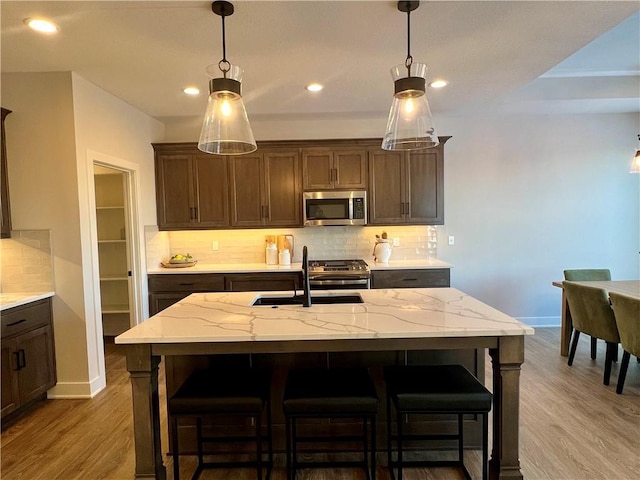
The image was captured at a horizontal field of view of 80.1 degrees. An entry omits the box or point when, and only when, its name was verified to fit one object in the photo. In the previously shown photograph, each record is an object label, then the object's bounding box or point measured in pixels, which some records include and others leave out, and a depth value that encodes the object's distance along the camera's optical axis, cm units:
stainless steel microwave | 430
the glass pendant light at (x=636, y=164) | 365
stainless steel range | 401
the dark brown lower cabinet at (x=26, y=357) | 261
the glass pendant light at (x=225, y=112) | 192
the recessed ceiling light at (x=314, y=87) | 336
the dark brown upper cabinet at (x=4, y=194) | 292
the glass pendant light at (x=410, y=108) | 191
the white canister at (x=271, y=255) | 444
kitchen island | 175
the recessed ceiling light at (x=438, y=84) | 331
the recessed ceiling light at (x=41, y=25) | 220
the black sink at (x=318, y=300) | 251
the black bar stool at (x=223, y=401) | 182
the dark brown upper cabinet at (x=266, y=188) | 435
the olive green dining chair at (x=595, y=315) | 309
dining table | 337
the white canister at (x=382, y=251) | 442
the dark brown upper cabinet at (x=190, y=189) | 437
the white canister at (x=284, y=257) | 434
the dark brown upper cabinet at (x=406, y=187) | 433
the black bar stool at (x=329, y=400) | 182
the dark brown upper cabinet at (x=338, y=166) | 434
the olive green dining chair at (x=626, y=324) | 275
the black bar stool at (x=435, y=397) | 182
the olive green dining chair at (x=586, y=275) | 390
